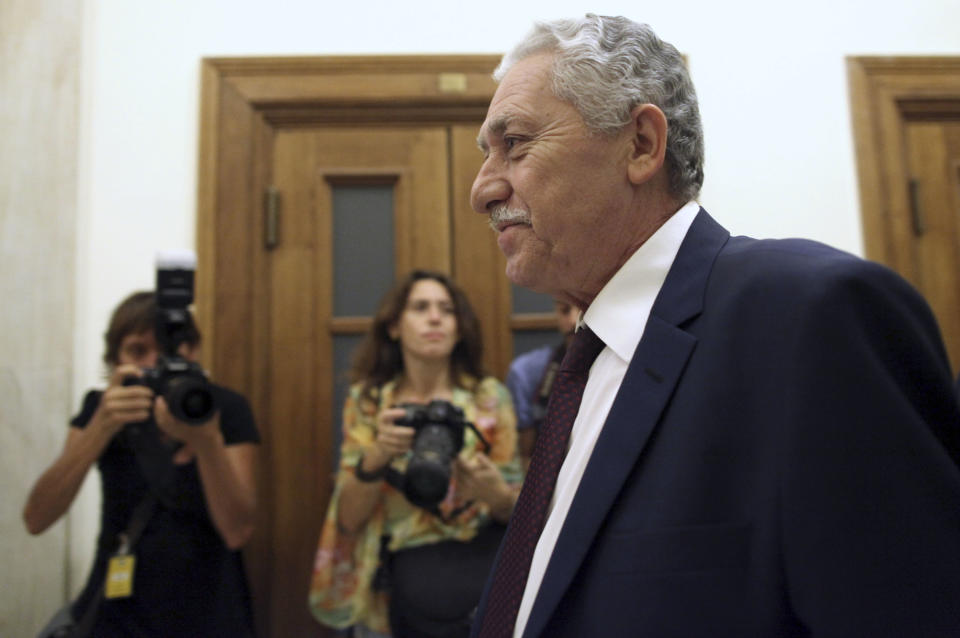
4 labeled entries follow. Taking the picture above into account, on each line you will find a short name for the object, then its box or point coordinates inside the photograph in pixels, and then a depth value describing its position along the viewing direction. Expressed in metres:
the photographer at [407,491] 1.53
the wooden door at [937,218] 2.15
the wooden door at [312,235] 2.01
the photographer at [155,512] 1.41
